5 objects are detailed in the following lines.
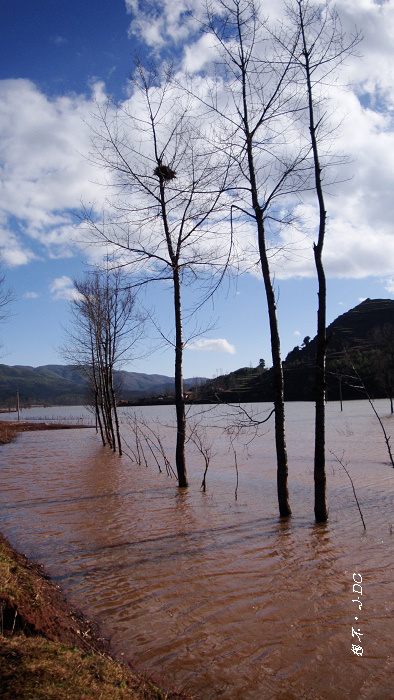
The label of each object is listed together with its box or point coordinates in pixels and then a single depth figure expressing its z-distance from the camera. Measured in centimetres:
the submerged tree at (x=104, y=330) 2120
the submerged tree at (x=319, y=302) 780
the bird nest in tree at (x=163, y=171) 1119
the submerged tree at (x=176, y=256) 1100
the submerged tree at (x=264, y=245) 821
